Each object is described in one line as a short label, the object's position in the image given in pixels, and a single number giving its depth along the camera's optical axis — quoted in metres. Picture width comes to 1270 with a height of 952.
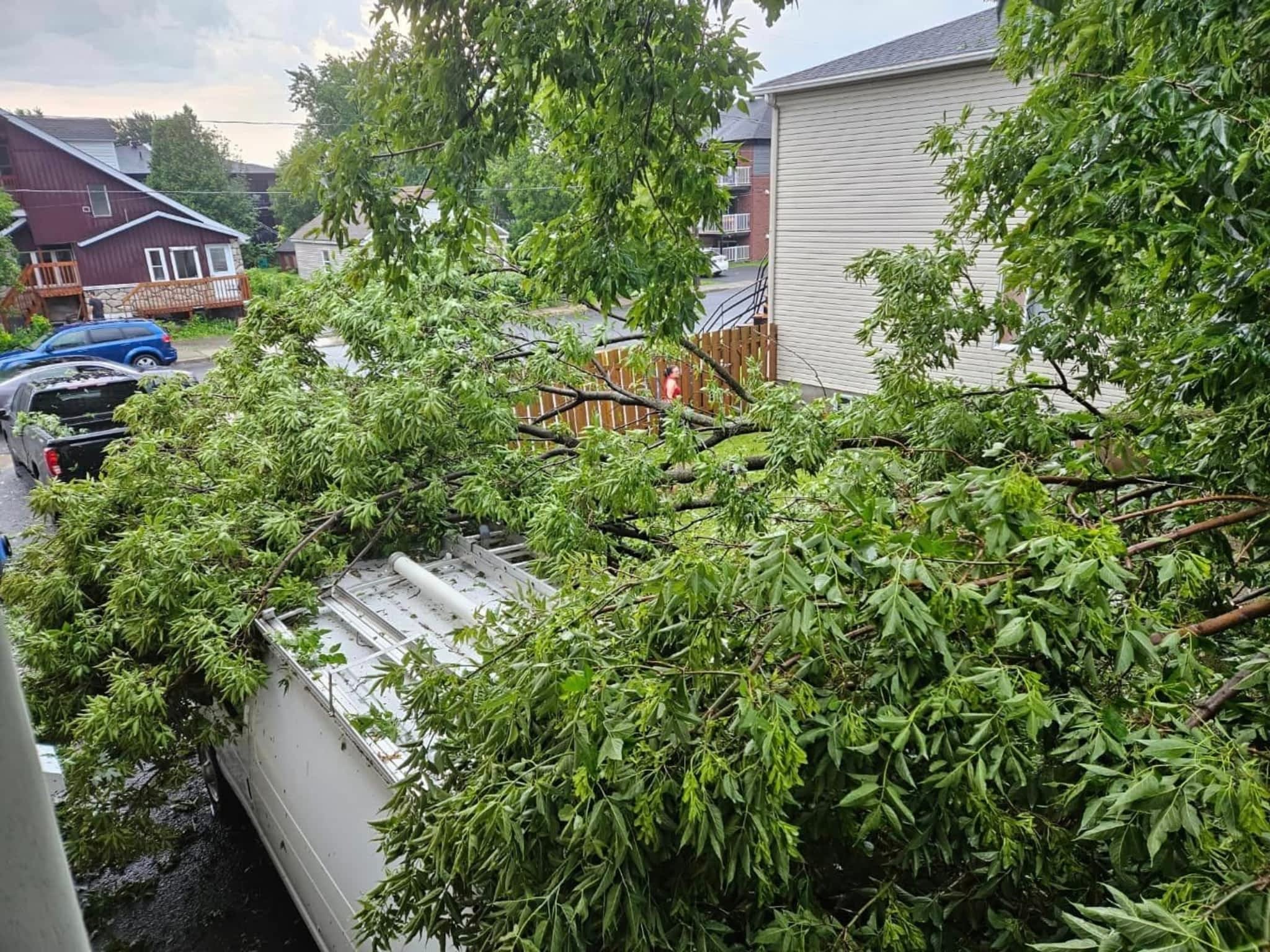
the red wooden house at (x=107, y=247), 21.16
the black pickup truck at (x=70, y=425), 8.67
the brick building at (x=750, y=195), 27.06
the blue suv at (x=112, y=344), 16.75
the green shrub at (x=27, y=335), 18.75
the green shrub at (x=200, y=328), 22.05
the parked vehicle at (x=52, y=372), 13.03
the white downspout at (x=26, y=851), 0.37
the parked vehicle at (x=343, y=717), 3.12
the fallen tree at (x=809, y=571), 1.64
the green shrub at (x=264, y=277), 22.45
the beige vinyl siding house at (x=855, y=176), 9.94
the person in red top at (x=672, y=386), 8.84
